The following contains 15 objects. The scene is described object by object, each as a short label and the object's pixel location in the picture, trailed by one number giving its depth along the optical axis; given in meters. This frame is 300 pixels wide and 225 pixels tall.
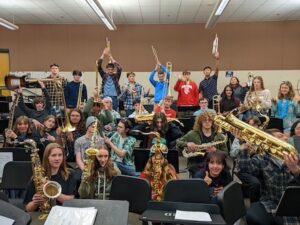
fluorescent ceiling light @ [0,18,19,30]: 8.93
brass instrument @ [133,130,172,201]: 3.71
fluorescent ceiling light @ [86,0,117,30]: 7.11
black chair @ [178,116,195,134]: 5.94
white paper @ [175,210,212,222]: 2.11
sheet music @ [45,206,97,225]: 1.72
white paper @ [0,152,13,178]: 3.78
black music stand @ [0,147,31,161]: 4.07
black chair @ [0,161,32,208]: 3.56
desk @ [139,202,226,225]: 2.17
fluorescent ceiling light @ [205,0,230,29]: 6.97
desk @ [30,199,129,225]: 1.75
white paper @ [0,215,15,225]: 1.65
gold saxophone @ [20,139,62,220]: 2.68
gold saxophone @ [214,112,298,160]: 2.82
